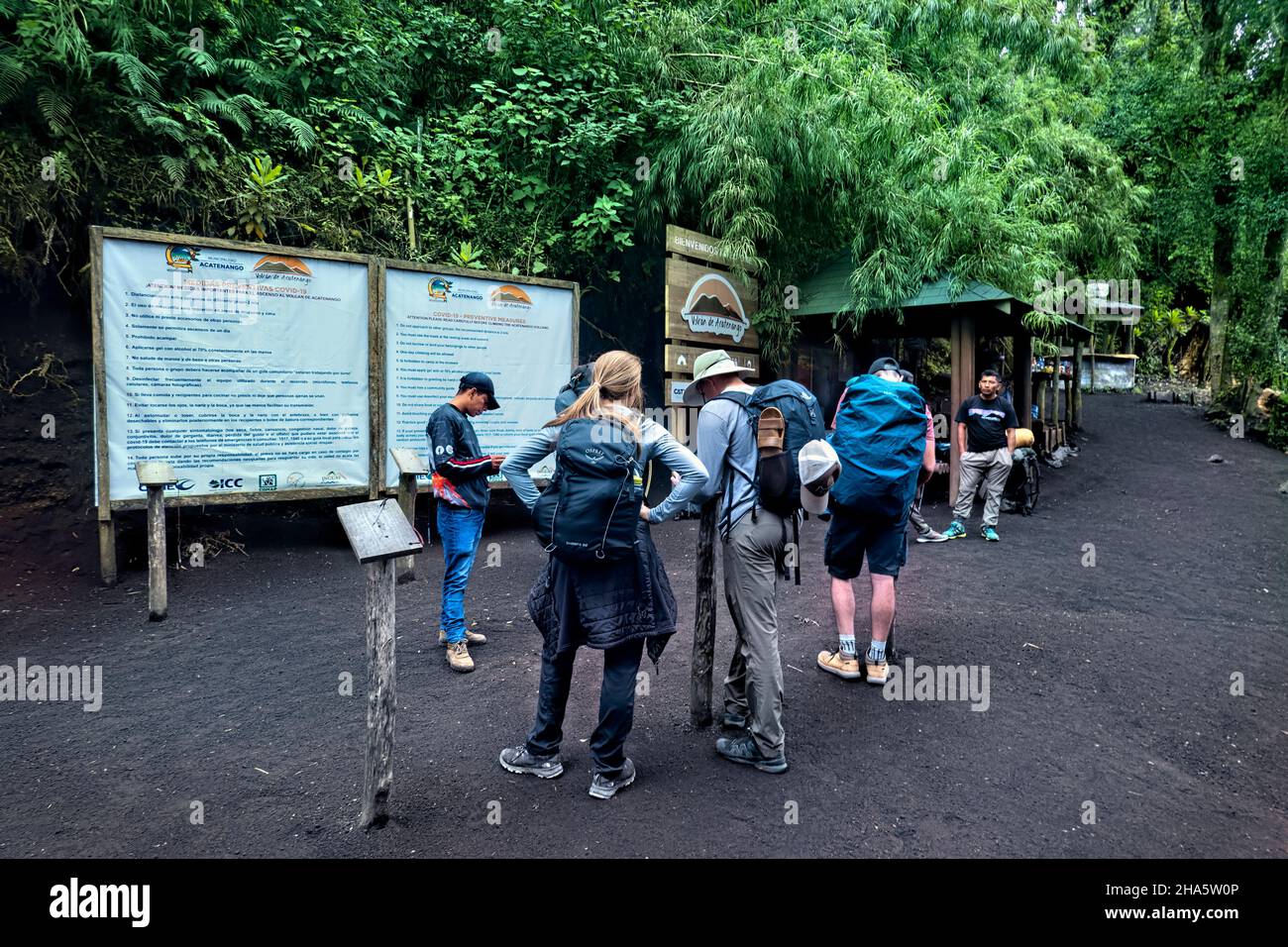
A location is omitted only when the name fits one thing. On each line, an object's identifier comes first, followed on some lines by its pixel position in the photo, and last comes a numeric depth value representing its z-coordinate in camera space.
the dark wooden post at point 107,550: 6.05
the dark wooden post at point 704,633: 4.08
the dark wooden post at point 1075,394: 19.22
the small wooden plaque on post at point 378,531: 3.08
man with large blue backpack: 4.71
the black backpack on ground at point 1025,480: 10.86
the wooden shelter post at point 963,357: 11.02
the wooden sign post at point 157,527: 5.68
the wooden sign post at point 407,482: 6.66
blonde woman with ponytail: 3.35
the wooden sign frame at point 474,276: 7.32
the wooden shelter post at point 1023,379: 13.77
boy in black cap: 4.95
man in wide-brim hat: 3.68
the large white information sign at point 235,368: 6.00
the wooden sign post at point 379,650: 3.13
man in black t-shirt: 9.26
